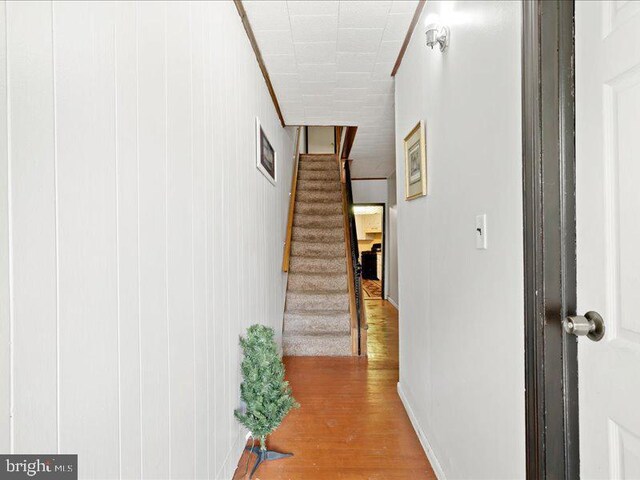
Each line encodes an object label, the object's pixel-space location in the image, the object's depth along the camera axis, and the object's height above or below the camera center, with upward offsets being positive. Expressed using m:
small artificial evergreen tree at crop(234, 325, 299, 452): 1.88 -0.79
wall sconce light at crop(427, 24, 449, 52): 1.67 +0.96
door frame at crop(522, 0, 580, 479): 1.00 +0.01
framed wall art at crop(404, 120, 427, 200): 2.03 +0.49
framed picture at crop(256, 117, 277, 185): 2.55 +0.70
